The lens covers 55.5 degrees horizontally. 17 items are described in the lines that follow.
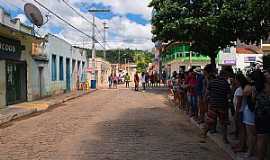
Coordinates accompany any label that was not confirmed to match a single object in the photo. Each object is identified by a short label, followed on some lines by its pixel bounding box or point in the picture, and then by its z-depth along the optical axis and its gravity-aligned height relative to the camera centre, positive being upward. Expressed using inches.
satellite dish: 543.3 +137.8
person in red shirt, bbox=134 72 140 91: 803.8 -10.7
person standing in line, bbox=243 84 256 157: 174.7 -26.0
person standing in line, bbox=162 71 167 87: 1126.6 -11.6
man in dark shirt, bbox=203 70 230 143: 216.6 -18.8
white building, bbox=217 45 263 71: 1152.1 +86.7
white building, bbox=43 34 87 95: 678.2 +34.0
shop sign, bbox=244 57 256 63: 1139.9 +74.0
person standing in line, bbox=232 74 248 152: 190.7 -23.2
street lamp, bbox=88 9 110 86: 1025.3 +121.5
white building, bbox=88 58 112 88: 1441.0 +36.9
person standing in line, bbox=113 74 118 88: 1056.5 -17.0
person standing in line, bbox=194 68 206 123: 287.4 -19.4
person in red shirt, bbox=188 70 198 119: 311.2 -20.5
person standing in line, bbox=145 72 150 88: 955.8 -17.3
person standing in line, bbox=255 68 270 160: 156.7 -24.1
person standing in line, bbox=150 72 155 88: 1000.9 -9.8
